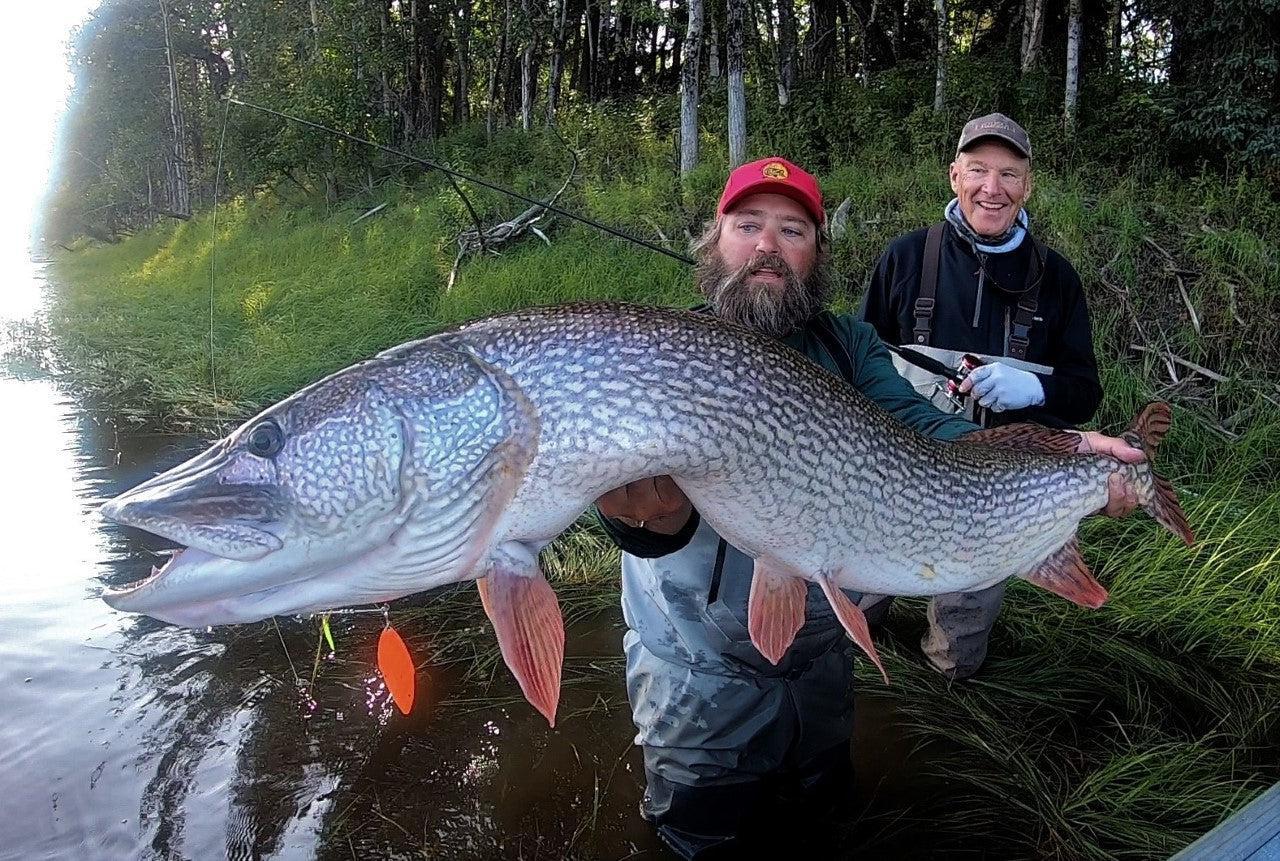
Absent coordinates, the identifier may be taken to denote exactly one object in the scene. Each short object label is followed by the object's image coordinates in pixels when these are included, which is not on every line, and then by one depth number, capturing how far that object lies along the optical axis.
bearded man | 2.21
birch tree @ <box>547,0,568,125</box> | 14.48
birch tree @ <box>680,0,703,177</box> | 8.49
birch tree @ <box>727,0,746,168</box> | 8.39
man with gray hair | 3.15
